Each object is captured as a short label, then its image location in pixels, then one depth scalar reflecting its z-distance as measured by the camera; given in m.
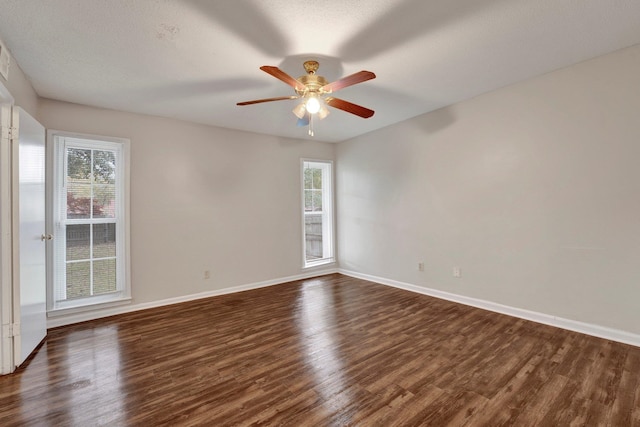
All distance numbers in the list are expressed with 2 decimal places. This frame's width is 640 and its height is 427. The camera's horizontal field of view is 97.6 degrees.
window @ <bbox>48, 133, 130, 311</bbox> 3.17
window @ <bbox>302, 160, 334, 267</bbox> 5.30
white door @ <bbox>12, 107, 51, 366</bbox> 2.21
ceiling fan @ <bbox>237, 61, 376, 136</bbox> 2.04
